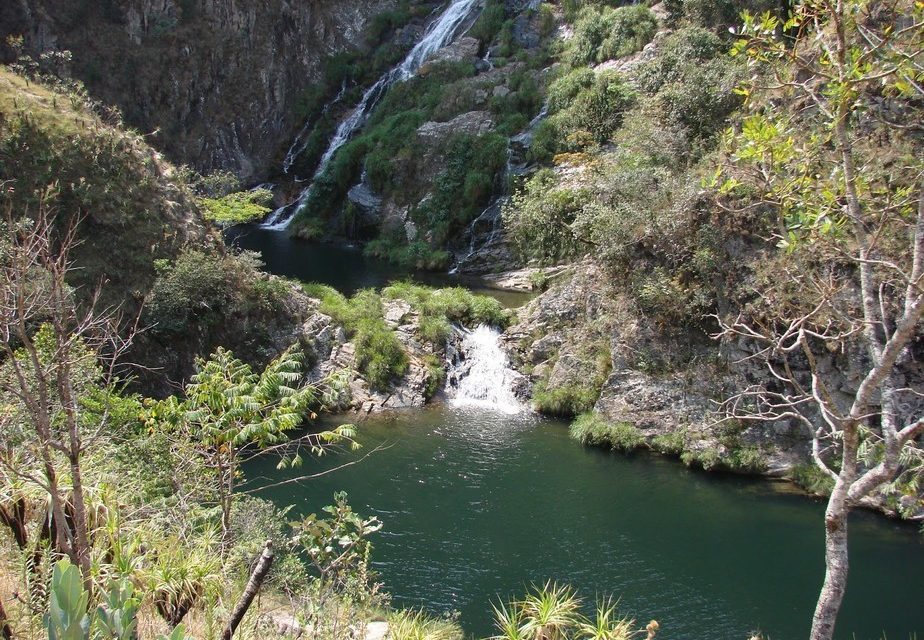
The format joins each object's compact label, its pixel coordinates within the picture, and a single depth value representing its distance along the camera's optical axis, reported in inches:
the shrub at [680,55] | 1139.9
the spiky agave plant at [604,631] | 317.4
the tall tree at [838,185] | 251.8
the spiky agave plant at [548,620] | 323.6
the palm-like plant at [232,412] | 342.6
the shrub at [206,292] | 805.9
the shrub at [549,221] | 1056.4
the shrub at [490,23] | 2034.9
